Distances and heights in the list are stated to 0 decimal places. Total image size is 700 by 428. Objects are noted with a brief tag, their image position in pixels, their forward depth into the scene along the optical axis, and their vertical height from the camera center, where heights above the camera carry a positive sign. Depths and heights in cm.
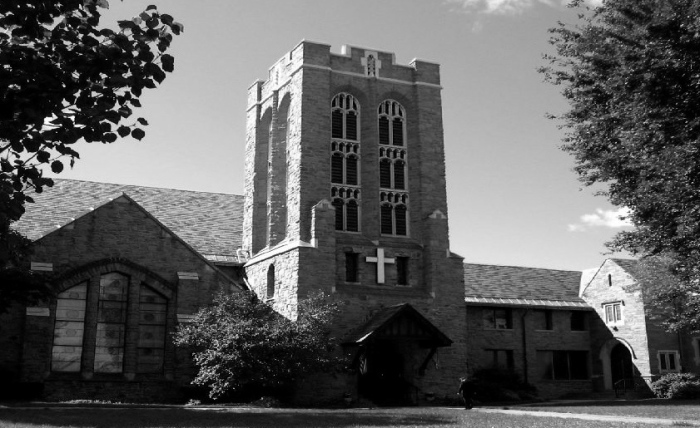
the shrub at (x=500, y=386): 3688 -49
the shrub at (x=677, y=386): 3784 -49
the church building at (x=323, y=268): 2989 +476
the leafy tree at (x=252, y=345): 2803 +121
